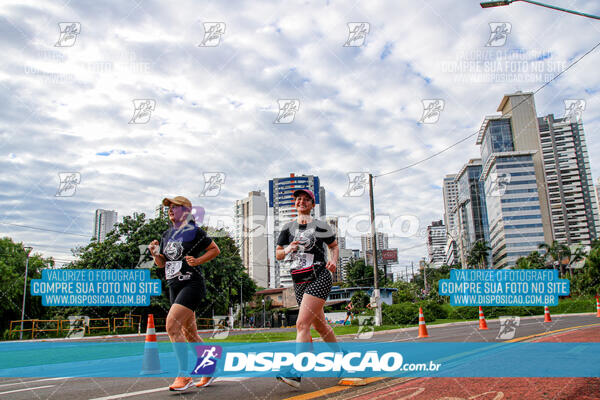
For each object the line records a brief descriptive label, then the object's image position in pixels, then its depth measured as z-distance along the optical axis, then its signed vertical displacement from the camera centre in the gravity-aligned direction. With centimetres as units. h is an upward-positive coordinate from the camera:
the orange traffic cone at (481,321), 1451 -165
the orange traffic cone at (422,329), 1082 -136
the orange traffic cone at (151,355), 508 -84
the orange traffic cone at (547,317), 1689 -186
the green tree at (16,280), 3138 +77
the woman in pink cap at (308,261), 380 +17
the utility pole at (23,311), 2581 -152
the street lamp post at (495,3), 857 +529
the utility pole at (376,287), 2195 -56
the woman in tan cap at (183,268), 397 +14
